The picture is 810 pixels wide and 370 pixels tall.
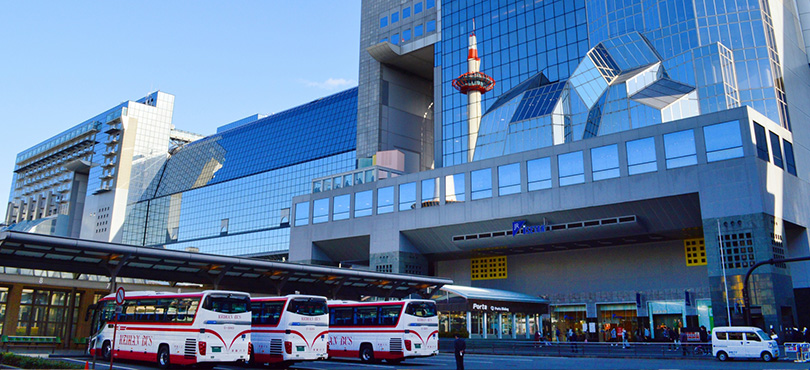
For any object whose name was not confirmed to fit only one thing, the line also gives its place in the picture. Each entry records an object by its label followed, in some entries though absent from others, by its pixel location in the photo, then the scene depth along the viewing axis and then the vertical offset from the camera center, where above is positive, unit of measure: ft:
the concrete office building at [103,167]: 435.53 +117.88
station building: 148.77 +45.05
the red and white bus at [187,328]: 74.49 -0.04
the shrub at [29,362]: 70.28 -4.36
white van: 101.40 -1.62
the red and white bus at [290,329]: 83.25 -0.10
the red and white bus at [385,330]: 93.45 +0.00
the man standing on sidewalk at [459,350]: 69.45 -2.25
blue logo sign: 179.65 +30.14
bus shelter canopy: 100.37 +11.71
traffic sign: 70.68 +3.45
